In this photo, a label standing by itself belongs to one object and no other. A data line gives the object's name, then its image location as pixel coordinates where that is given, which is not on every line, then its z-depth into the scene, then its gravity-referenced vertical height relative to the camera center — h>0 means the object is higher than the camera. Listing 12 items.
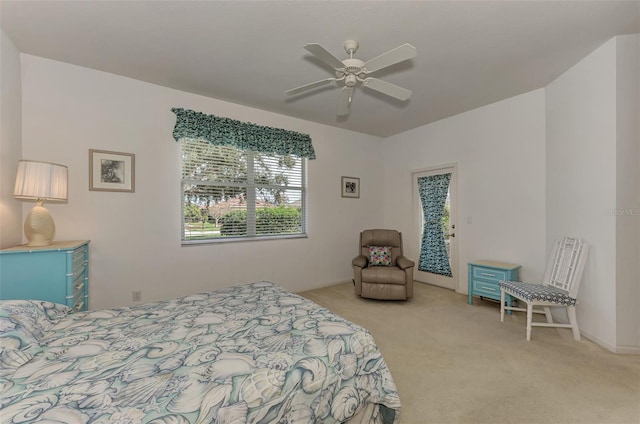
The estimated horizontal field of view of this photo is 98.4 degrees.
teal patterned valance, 3.36 +1.05
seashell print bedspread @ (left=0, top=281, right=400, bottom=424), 1.02 -0.69
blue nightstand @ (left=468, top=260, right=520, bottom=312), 3.42 -0.81
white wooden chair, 2.61 -0.76
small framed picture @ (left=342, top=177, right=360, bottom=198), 4.88 +0.45
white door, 4.40 -0.29
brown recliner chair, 3.68 -0.91
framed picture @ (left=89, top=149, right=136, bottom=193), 2.92 +0.44
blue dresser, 2.03 -0.48
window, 3.54 +0.26
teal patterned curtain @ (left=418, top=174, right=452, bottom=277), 4.52 -0.22
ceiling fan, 1.89 +1.09
